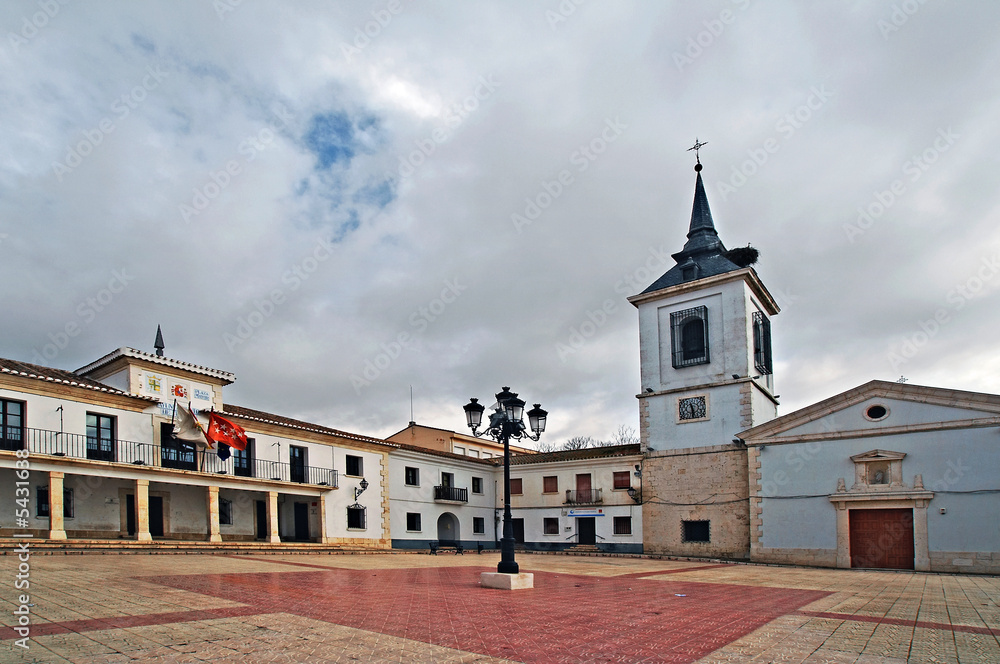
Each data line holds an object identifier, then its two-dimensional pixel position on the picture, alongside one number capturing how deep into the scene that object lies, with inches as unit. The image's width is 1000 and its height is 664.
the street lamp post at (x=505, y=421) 512.1
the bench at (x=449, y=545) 1162.0
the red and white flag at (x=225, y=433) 920.9
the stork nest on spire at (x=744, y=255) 1347.2
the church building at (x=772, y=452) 887.7
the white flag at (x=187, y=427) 896.3
